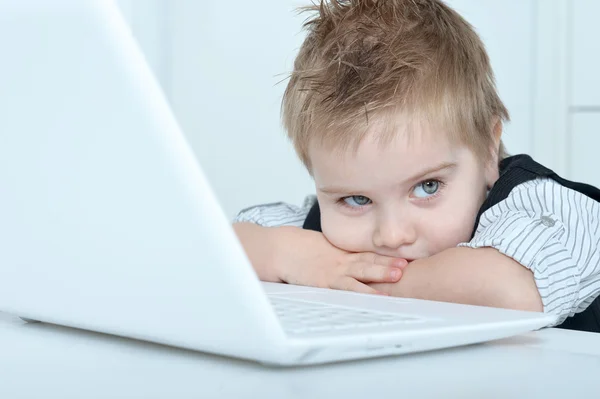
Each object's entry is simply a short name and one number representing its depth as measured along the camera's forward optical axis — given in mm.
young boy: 853
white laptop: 524
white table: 554
